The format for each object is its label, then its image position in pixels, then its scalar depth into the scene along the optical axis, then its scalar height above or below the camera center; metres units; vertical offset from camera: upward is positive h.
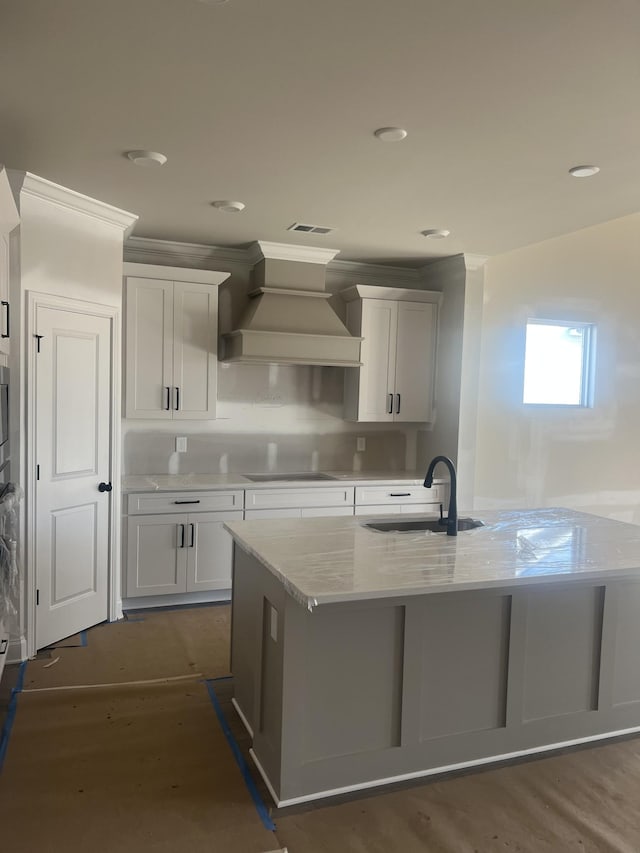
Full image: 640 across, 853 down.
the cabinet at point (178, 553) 4.25 -1.14
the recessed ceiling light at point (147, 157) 2.95 +1.06
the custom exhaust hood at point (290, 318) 4.54 +0.52
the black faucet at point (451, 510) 2.90 -0.54
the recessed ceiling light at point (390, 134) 2.64 +1.08
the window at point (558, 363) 5.56 +0.30
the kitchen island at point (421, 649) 2.27 -1.00
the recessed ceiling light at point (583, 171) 3.04 +1.08
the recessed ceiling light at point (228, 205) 3.71 +1.06
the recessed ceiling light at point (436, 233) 4.20 +1.06
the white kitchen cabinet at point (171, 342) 4.42 +0.31
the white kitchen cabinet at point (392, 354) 5.05 +0.31
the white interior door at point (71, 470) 3.54 -0.51
